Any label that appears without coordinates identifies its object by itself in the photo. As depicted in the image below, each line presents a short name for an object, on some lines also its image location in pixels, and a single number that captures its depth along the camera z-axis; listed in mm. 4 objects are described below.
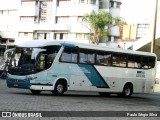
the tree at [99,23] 58403
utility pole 36094
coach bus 22250
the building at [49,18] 68875
